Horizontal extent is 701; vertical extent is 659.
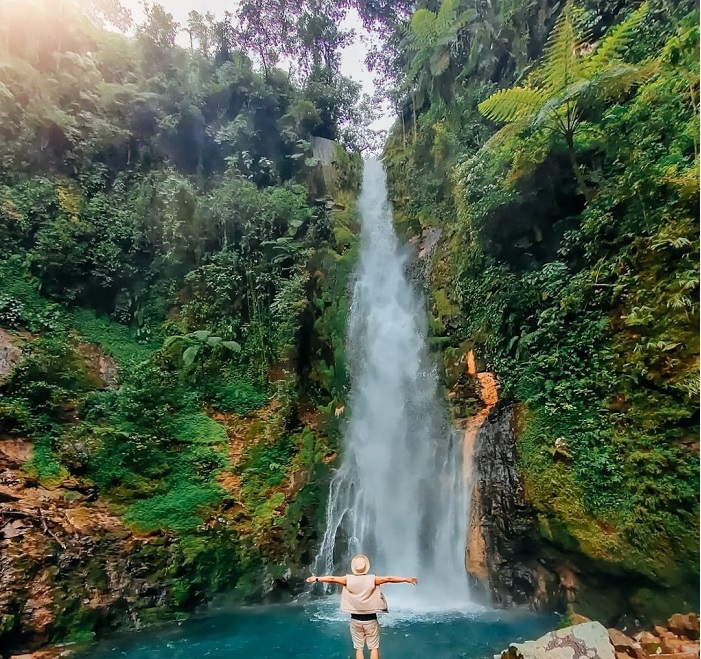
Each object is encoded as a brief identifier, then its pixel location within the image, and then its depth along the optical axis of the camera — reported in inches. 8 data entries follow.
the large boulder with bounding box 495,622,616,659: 160.4
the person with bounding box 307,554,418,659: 143.6
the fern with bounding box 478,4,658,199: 232.4
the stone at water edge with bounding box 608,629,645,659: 164.7
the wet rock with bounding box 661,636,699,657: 159.5
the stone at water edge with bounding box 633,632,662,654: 165.8
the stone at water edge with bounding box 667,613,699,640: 167.5
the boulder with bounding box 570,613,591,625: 202.4
